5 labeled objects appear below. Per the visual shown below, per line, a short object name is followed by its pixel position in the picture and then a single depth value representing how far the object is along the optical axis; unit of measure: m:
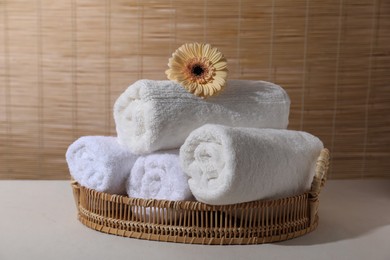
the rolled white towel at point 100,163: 1.45
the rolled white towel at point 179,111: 1.42
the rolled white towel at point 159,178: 1.40
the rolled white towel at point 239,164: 1.33
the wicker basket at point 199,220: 1.39
